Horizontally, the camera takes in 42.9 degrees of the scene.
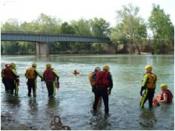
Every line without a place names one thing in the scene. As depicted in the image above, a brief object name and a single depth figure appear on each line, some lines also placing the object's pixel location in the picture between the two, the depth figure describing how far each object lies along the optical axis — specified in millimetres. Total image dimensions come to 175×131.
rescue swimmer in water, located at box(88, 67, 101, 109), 8605
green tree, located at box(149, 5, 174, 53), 68927
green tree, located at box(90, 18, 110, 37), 80549
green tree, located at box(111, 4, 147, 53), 67444
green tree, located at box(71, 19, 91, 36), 79189
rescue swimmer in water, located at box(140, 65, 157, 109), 9072
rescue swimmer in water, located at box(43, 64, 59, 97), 11143
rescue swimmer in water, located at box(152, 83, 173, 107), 10393
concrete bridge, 54616
